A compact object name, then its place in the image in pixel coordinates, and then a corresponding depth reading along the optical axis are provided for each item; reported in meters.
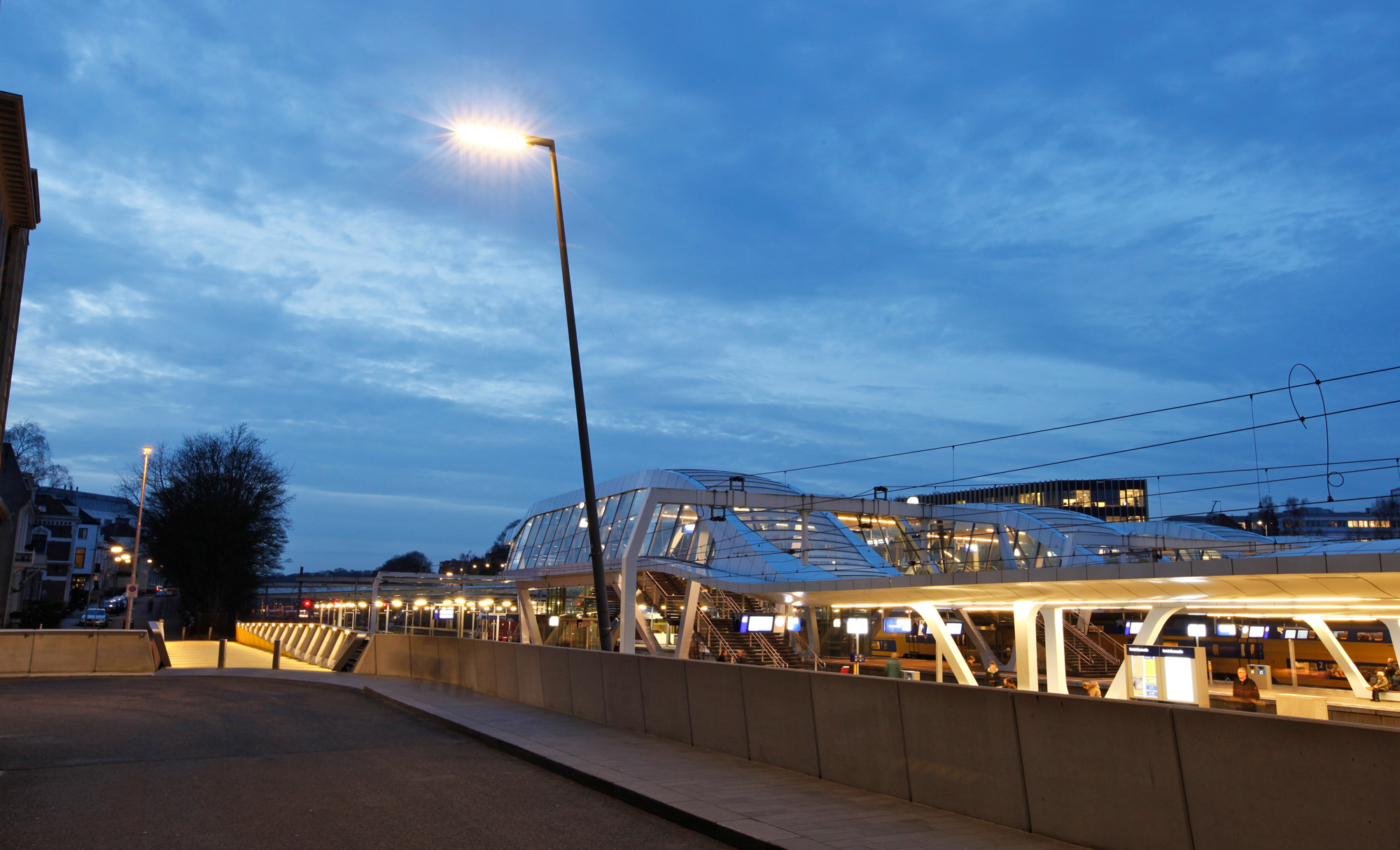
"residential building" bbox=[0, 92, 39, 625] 28.40
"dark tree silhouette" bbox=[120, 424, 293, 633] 64.94
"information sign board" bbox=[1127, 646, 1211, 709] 20.94
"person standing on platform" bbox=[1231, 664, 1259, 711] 20.95
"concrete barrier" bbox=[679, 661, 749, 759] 12.02
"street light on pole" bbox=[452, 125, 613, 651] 16.16
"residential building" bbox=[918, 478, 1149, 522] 146.75
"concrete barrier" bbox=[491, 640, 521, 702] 19.28
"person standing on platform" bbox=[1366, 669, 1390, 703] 29.53
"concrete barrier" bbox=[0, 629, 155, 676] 26.42
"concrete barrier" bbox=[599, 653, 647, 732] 14.45
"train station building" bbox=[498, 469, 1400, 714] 22.80
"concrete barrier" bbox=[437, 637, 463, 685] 23.03
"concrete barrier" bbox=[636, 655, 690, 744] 13.23
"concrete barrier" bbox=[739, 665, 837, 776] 10.78
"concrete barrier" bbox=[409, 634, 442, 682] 24.81
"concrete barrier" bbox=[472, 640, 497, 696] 20.62
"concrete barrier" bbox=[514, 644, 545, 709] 18.08
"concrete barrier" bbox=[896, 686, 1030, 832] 8.21
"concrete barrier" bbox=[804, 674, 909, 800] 9.45
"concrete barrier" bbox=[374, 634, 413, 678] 26.89
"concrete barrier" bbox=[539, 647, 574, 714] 16.91
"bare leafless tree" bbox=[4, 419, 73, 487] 82.25
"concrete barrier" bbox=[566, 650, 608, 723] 15.65
